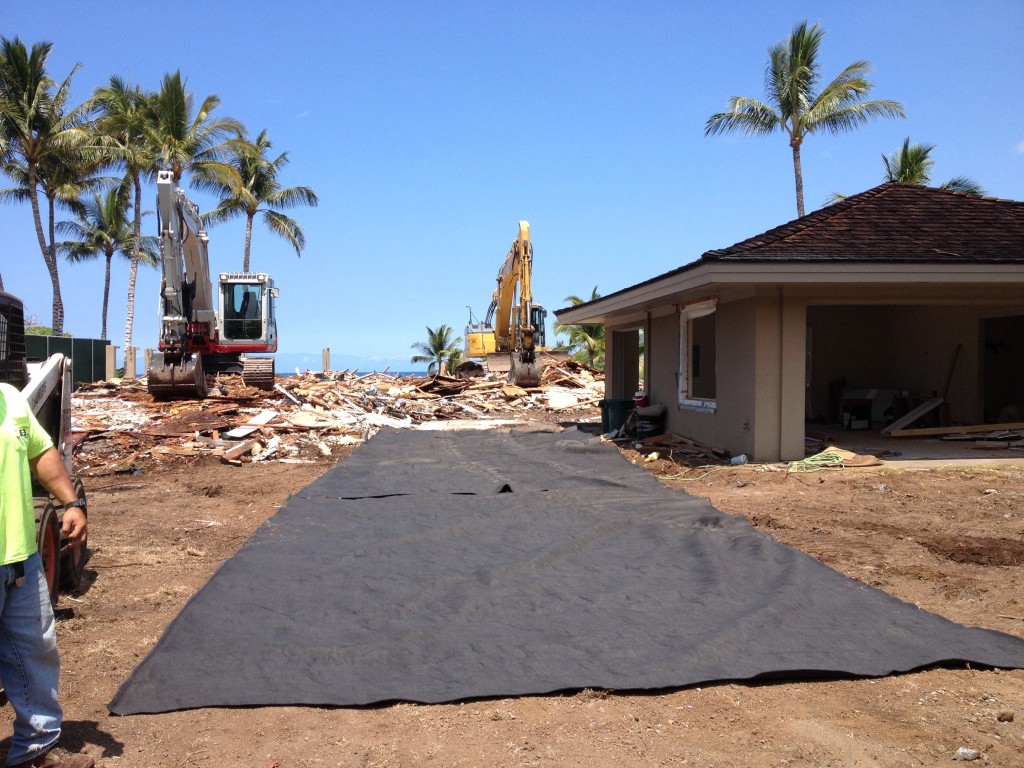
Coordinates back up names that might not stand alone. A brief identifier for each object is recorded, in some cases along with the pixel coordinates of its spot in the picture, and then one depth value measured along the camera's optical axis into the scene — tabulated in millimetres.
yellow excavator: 27047
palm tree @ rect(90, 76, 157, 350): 34656
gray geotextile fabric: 4445
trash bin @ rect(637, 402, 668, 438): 17109
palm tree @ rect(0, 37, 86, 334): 32531
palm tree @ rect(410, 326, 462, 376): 47859
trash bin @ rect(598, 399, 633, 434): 18484
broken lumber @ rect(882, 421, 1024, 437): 14078
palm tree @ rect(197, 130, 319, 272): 45500
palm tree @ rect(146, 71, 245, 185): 35219
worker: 3252
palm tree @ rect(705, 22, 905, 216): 31562
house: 12148
